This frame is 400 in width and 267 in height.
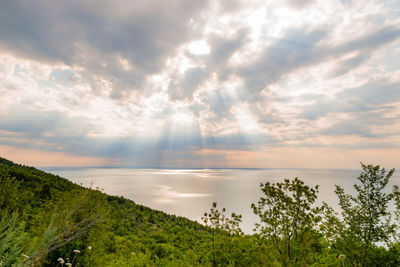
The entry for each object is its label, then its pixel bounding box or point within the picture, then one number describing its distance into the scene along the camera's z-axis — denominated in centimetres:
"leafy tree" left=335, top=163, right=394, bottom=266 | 833
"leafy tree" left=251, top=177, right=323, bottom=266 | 915
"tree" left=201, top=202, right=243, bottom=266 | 1123
